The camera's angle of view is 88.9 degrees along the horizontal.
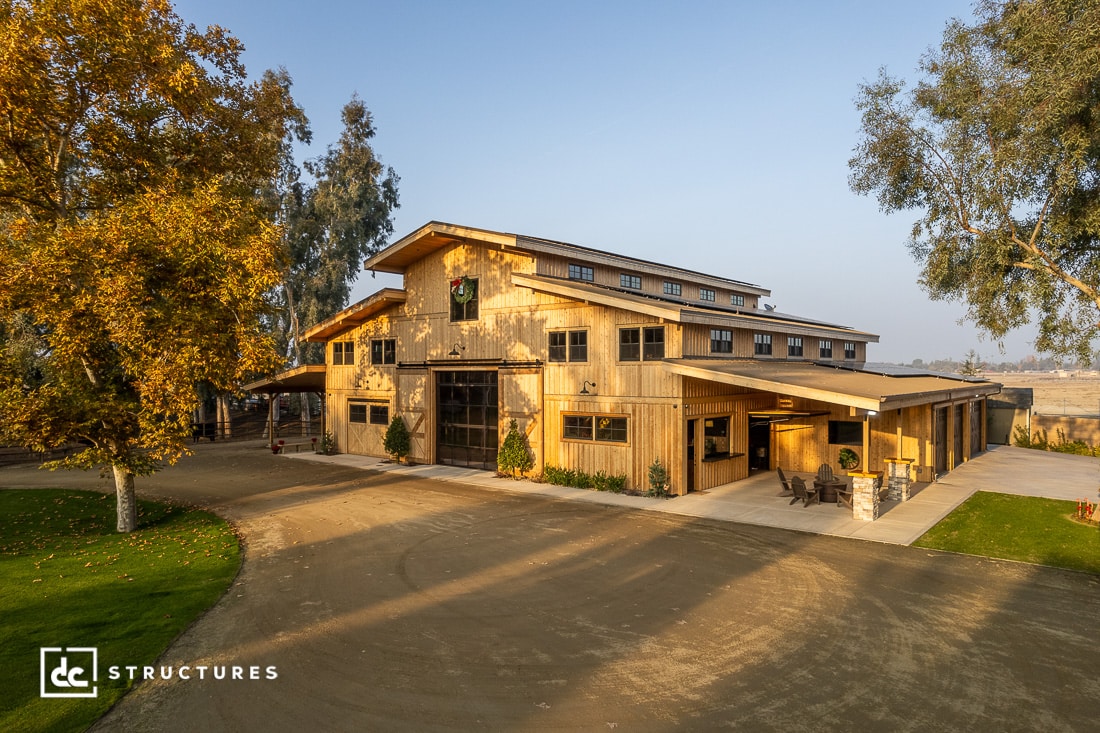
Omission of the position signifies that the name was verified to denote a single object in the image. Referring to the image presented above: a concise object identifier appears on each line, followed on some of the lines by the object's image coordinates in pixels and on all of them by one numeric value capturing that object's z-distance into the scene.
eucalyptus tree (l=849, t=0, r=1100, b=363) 15.41
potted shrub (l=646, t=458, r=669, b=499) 17.12
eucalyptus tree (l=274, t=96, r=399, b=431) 39.78
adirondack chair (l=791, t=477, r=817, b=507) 16.08
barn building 17.41
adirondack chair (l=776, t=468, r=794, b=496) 16.96
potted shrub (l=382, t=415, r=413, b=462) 24.64
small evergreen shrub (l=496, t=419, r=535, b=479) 20.50
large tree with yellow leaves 12.27
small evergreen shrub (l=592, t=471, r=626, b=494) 18.16
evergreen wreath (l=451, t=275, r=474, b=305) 22.38
